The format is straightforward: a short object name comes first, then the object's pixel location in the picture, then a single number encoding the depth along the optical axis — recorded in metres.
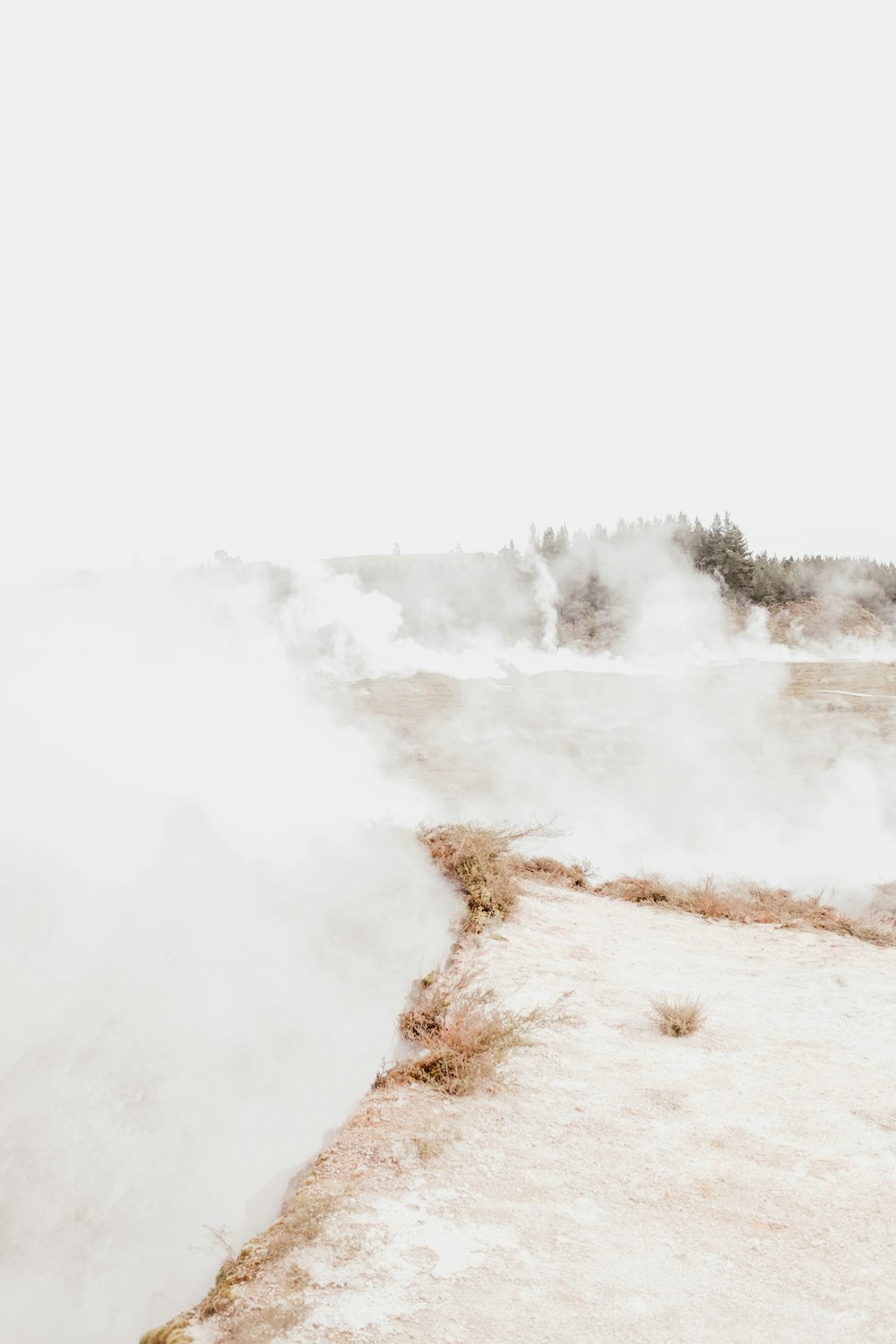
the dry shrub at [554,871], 9.70
